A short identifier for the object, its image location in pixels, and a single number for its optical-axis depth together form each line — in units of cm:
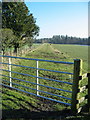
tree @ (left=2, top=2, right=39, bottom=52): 1761
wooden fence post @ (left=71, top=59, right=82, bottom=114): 291
